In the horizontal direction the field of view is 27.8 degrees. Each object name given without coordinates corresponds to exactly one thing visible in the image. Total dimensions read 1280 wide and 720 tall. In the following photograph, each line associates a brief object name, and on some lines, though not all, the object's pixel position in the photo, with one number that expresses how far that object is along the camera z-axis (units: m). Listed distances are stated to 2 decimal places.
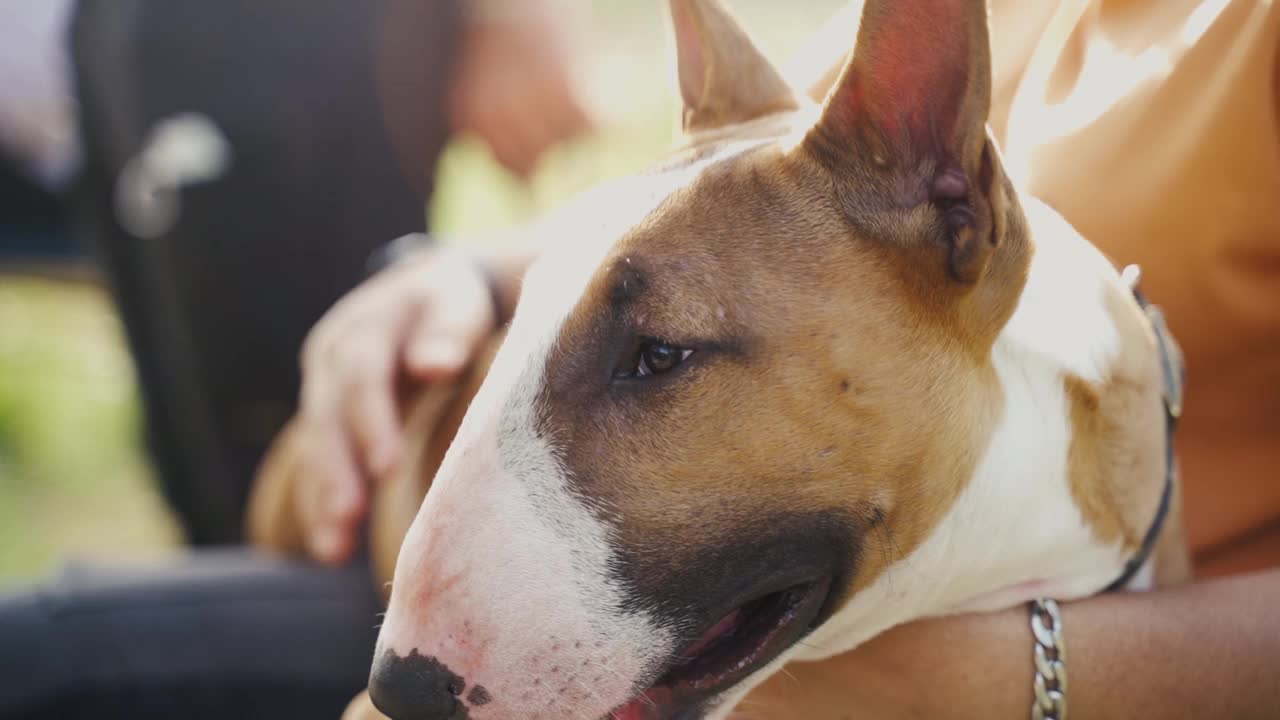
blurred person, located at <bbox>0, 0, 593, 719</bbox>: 1.42
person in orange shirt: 0.90
